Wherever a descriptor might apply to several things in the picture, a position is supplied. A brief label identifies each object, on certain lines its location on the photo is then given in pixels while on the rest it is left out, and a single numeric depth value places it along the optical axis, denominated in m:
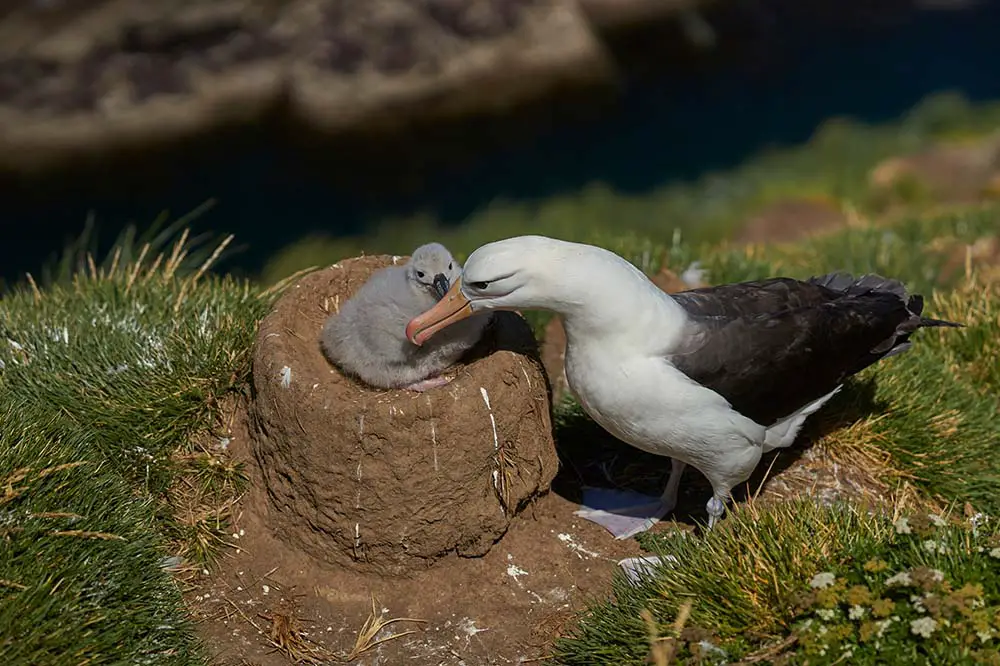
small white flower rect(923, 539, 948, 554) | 4.04
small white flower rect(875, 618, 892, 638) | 3.79
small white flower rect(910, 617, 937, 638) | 3.68
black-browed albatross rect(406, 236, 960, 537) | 4.34
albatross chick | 4.86
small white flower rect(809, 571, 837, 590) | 3.91
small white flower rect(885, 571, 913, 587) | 3.82
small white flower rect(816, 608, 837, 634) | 3.85
